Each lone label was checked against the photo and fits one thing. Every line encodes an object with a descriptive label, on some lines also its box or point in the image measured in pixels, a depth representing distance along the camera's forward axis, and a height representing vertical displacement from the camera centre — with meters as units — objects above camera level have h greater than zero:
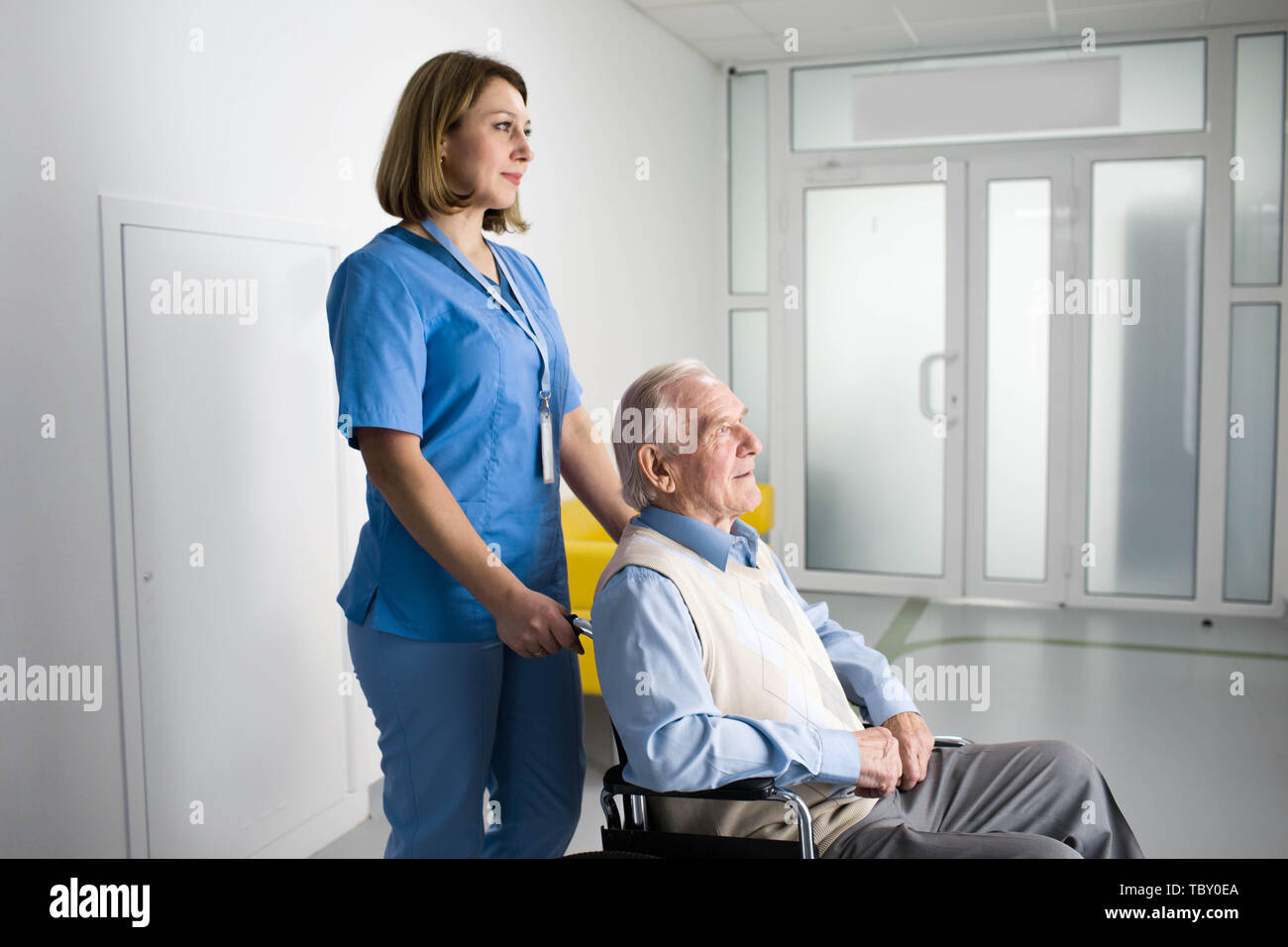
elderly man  1.70 -0.46
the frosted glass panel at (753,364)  6.59 +0.26
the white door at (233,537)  2.54 -0.29
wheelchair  1.67 -0.64
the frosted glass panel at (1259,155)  5.61 +1.21
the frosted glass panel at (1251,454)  5.73 -0.24
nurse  1.74 -0.13
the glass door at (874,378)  6.20 +0.17
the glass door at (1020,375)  5.96 +0.16
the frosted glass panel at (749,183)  6.45 +1.26
